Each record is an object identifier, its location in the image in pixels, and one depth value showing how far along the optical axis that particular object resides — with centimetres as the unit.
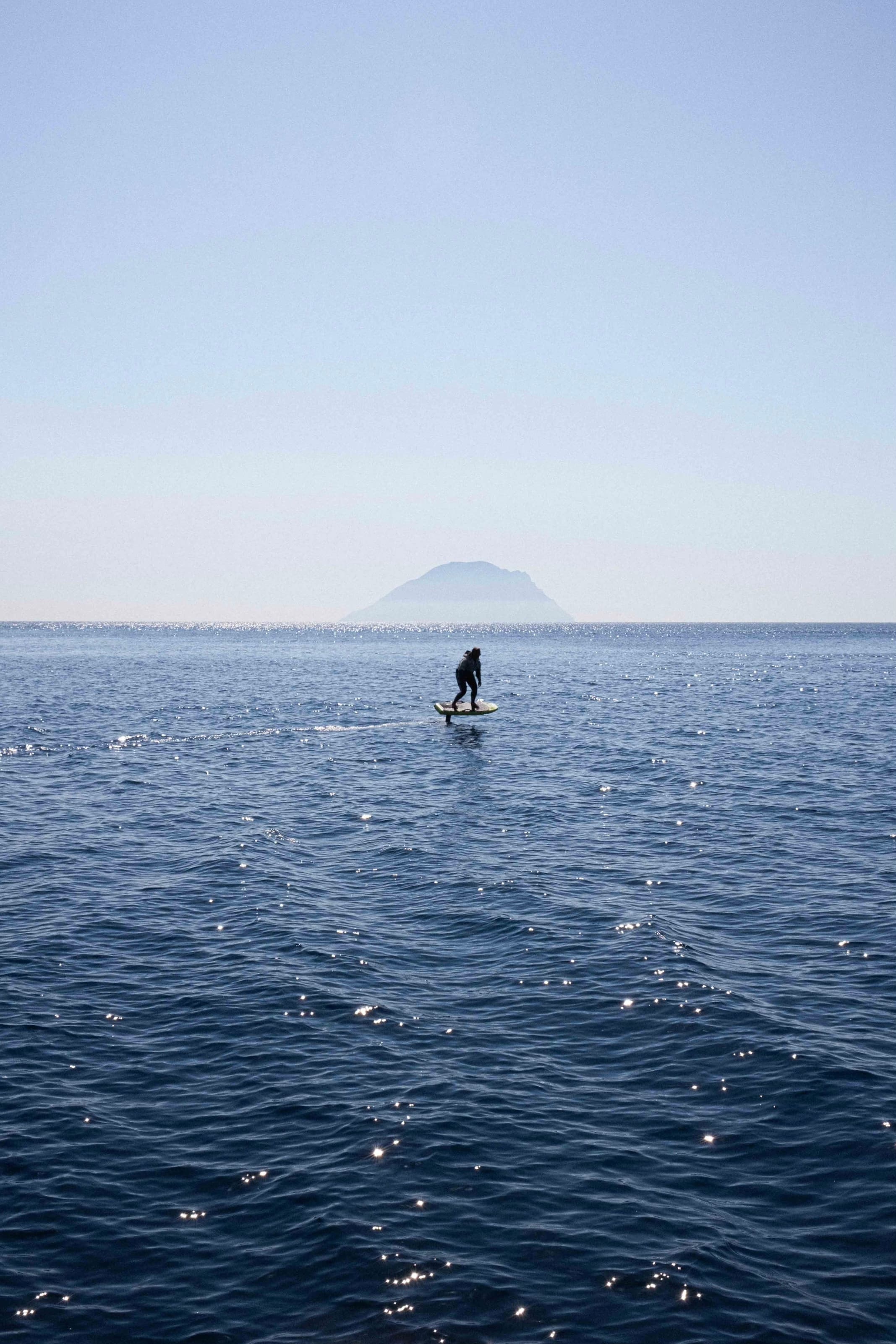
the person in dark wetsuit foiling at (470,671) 4884
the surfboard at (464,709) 5247
